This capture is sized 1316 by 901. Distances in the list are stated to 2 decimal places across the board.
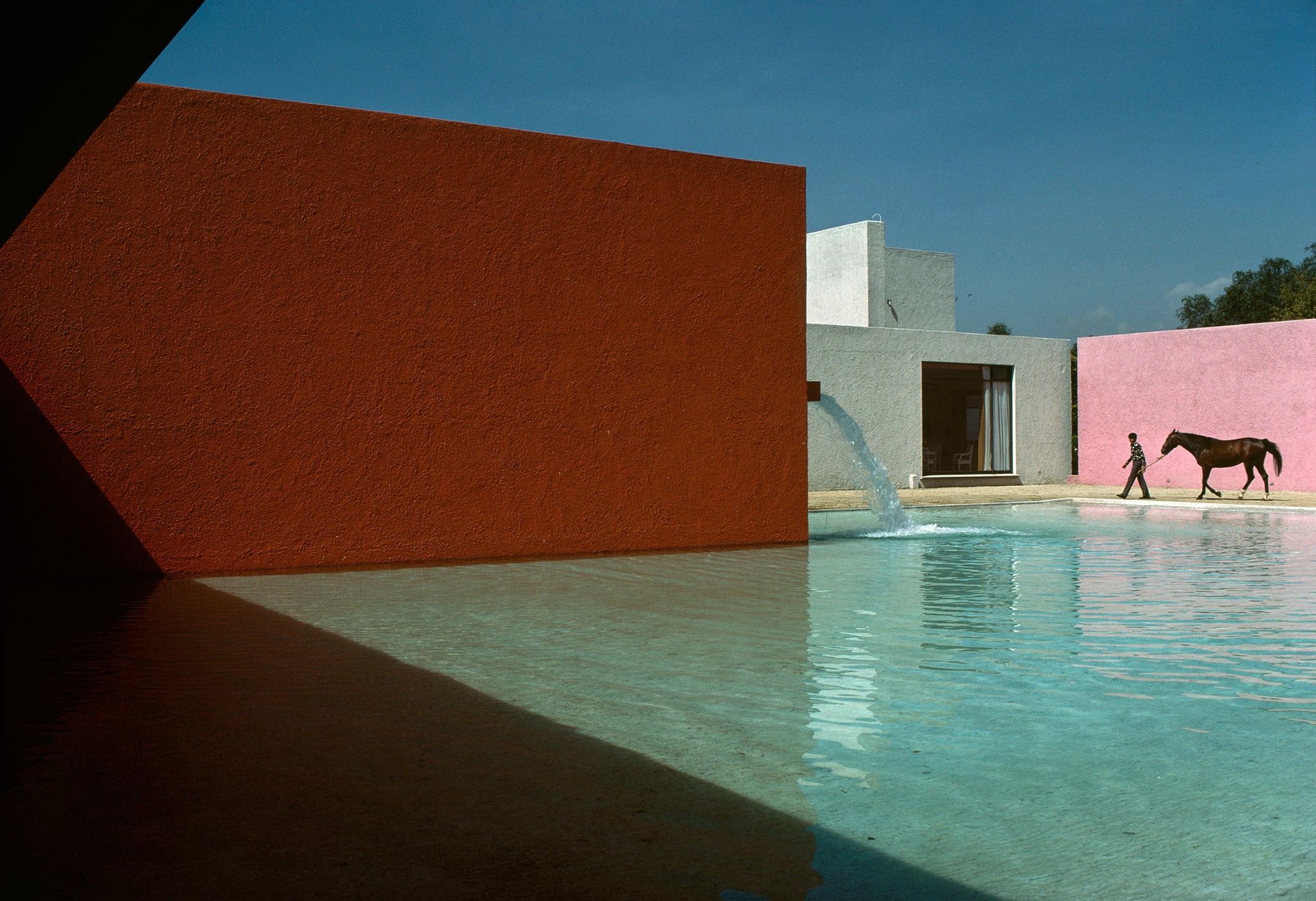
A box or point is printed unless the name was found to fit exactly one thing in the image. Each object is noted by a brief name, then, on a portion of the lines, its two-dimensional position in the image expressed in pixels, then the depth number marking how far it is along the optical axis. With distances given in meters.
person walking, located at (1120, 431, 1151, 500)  17.33
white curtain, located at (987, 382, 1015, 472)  22.92
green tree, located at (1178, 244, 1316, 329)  46.44
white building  20.56
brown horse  17.66
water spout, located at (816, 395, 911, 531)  12.86
